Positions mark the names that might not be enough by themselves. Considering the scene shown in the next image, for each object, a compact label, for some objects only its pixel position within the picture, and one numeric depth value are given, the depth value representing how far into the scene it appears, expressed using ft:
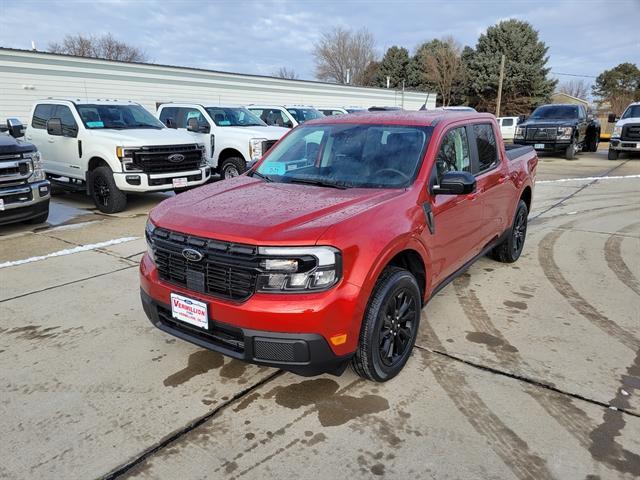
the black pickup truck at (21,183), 21.21
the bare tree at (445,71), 148.05
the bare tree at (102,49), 179.11
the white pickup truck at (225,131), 32.27
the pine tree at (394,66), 167.32
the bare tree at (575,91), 247.35
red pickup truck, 8.42
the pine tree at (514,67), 138.10
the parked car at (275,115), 43.56
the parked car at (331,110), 54.56
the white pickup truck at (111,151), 26.32
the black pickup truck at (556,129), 55.06
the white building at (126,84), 42.06
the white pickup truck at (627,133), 51.71
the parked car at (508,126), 92.89
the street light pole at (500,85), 127.75
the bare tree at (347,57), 187.42
